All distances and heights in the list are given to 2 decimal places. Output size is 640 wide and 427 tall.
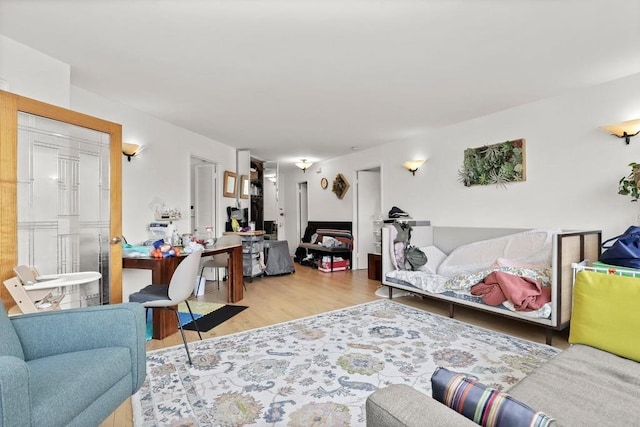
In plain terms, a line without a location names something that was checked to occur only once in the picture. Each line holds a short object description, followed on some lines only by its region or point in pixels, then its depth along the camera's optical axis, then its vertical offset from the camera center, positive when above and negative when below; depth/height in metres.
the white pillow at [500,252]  3.19 -0.45
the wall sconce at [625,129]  2.70 +0.75
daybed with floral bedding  2.56 -0.59
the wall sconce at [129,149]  3.41 +0.74
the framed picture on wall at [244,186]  5.77 +0.53
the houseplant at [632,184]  2.57 +0.24
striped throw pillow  0.65 -0.44
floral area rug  1.72 -1.10
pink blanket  2.65 -0.71
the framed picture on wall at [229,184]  5.38 +0.54
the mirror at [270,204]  7.02 +0.25
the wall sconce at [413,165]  4.70 +0.76
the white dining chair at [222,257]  4.24 -0.59
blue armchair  0.97 -0.64
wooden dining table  2.76 -0.57
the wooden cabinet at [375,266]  5.14 -0.90
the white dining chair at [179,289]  2.28 -0.56
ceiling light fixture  6.73 +1.12
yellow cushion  1.42 -0.50
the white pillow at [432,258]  3.97 -0.61
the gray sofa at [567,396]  0.70 -0.67
